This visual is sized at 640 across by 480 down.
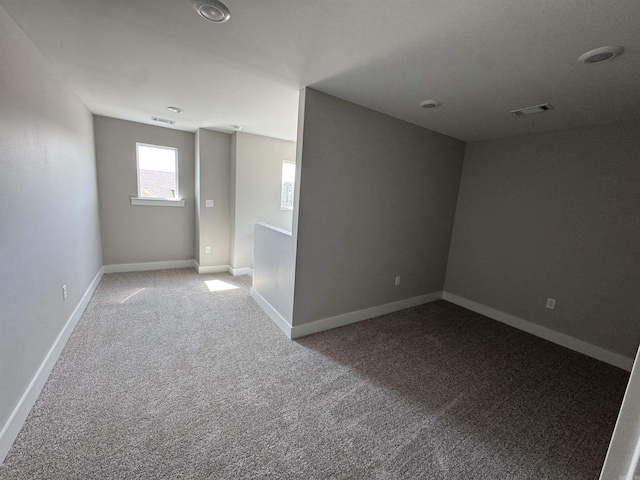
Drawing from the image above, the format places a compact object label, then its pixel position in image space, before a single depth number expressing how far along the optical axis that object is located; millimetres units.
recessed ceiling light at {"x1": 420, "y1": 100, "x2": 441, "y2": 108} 2311
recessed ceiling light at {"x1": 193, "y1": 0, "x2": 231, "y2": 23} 1282
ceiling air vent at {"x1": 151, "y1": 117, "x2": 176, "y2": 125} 3585
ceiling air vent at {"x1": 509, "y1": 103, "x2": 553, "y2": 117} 2194
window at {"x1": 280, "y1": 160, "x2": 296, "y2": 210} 4605
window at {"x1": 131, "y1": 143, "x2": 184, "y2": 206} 4074
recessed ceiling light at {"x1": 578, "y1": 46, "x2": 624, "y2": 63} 1399
